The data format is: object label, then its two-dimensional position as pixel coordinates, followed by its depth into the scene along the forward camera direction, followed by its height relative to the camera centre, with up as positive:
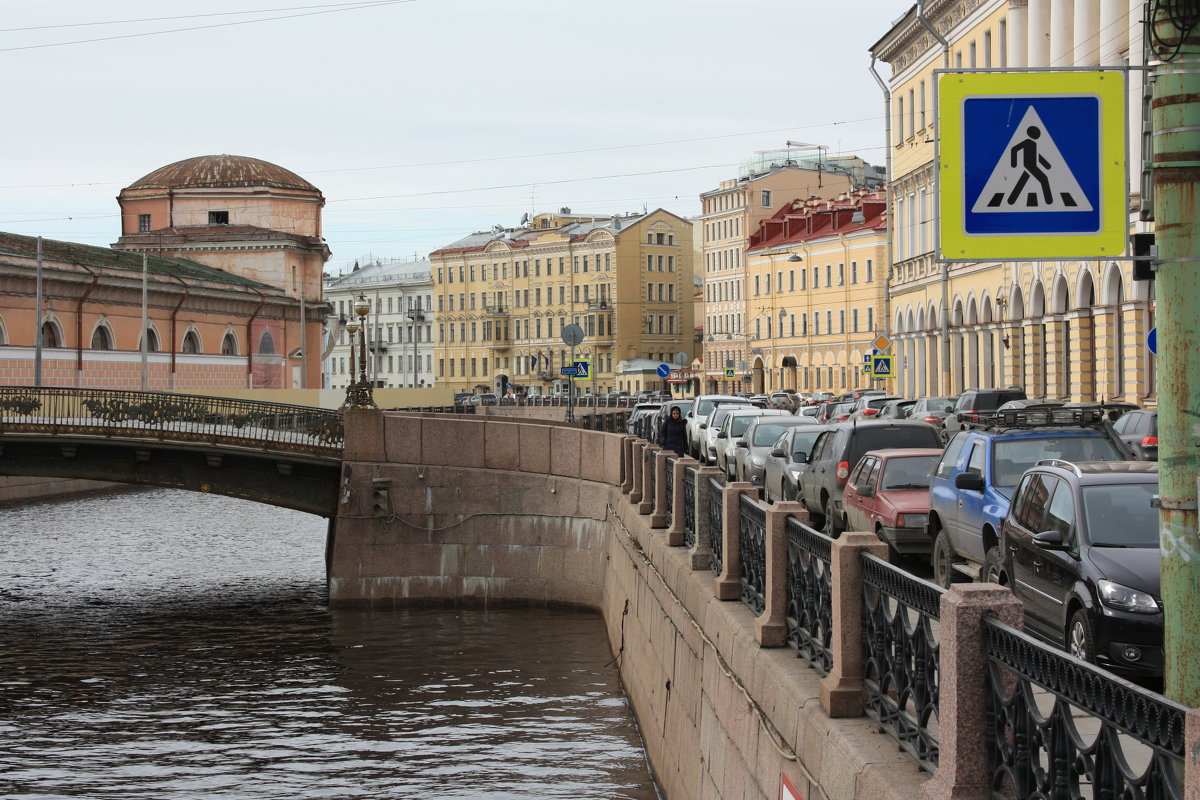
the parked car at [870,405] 41.82 -0.51
